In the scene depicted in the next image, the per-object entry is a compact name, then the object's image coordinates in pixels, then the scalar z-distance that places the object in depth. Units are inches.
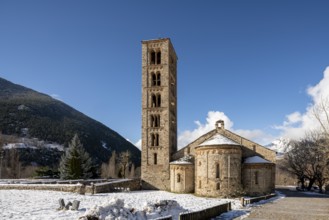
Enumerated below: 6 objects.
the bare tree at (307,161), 1907.0
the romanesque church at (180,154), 1392.7
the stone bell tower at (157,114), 1689.2
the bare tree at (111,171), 2930.6
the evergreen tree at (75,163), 1866.4
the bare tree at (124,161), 2313.2
